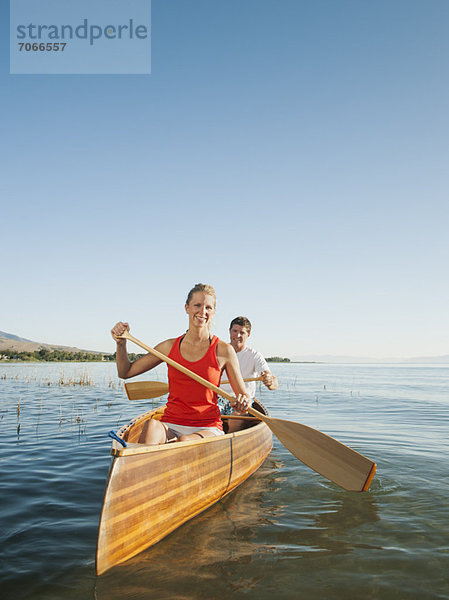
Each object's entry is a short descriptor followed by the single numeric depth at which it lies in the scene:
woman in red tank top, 4.04
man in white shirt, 6.36
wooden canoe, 2.78
